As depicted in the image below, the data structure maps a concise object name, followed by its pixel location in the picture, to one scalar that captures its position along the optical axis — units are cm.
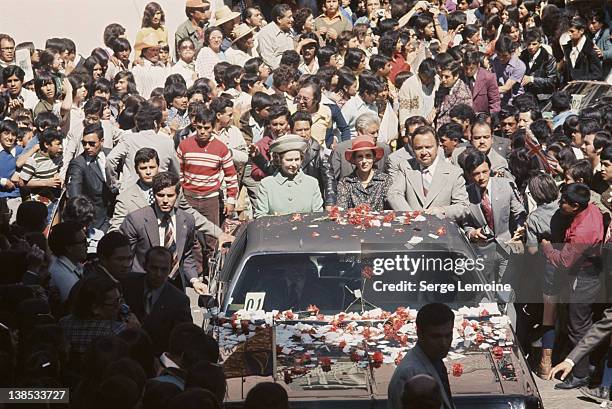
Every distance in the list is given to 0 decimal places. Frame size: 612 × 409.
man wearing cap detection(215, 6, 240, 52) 1919
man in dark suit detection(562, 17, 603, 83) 1945
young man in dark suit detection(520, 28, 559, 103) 1955
